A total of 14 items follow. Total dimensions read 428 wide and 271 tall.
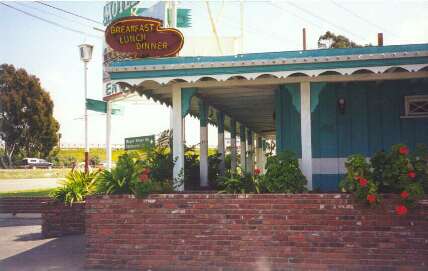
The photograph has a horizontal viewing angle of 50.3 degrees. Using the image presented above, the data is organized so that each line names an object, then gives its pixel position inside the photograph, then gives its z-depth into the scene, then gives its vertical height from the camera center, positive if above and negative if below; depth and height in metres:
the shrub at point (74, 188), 10.77 -0.70
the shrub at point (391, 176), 6.52 -0.33
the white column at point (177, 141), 8.41 +0.30
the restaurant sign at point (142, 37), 8.40 +2.24
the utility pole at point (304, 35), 23.28 +6.50
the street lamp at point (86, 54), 14.48 +3.37
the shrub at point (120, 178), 7.62 -0.33
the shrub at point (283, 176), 7.27 -0.33
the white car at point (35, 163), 51.93 -0.40
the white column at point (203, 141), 10.61 +0.38
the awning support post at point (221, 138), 12.50 +0.54
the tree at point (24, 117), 52.16 +5.00
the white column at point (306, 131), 7.80 +0.42
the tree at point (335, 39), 32.16 +8.29
